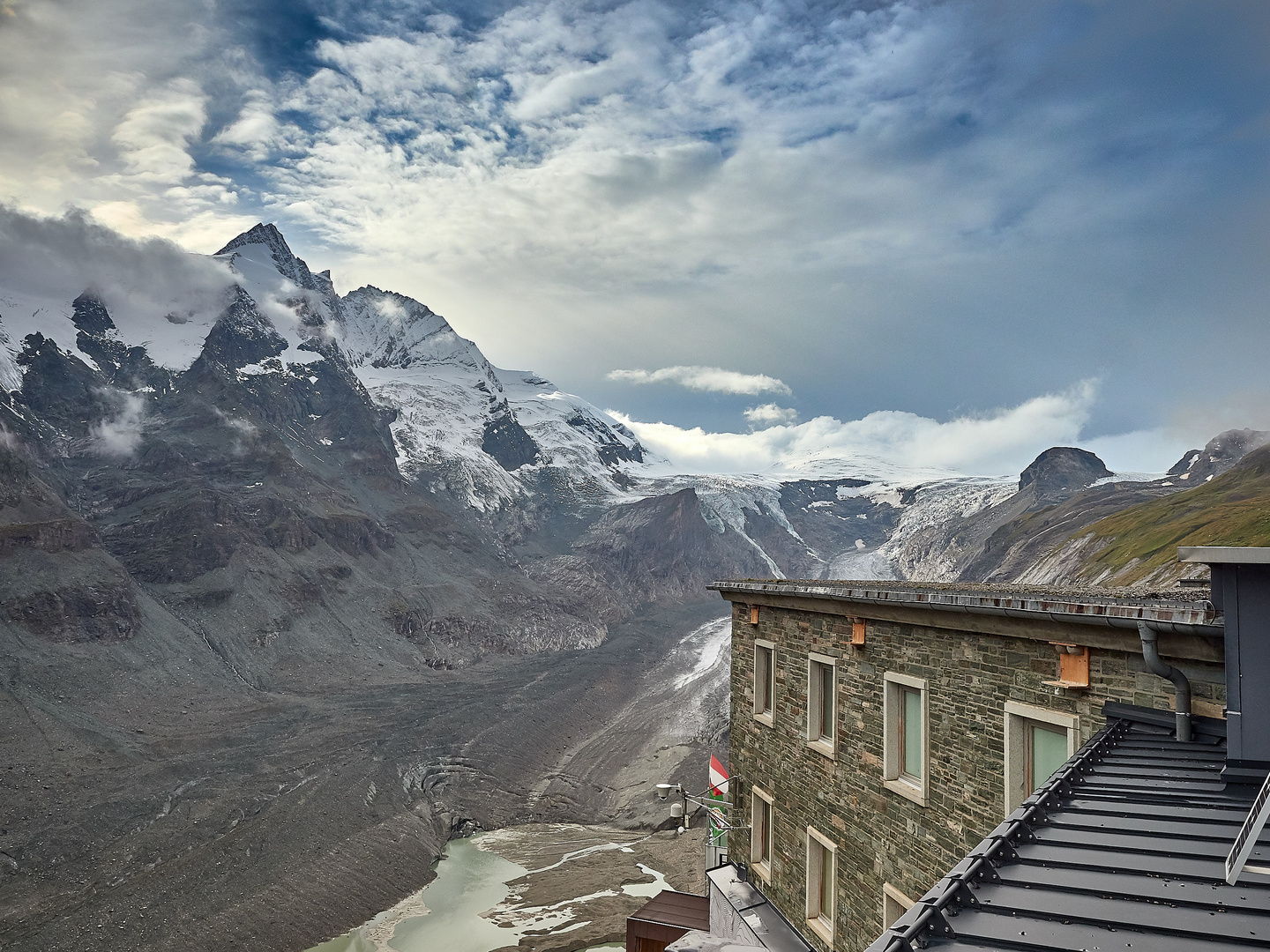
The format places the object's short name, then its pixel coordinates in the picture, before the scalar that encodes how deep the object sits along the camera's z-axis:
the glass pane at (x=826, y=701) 13.09
